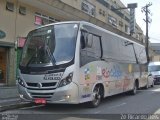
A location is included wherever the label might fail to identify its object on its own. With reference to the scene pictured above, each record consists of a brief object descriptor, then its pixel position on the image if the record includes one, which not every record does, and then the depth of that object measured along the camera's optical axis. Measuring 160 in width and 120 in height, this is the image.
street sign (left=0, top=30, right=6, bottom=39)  13.73
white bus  7.76
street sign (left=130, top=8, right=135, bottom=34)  30.91
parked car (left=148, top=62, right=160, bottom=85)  22.11
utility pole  36.38
